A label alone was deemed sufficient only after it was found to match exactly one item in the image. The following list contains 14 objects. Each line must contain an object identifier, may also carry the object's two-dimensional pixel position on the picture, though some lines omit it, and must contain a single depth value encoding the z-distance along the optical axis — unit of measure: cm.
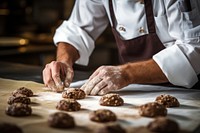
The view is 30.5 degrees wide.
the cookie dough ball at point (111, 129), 112
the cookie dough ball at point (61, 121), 121
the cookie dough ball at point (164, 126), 118
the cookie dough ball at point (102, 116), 129
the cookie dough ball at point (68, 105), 143
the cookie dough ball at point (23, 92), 164
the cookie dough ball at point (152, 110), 137
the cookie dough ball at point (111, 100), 153
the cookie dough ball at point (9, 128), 112
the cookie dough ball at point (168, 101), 153
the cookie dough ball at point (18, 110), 134
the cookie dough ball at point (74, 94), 164
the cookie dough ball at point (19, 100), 151
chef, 172
